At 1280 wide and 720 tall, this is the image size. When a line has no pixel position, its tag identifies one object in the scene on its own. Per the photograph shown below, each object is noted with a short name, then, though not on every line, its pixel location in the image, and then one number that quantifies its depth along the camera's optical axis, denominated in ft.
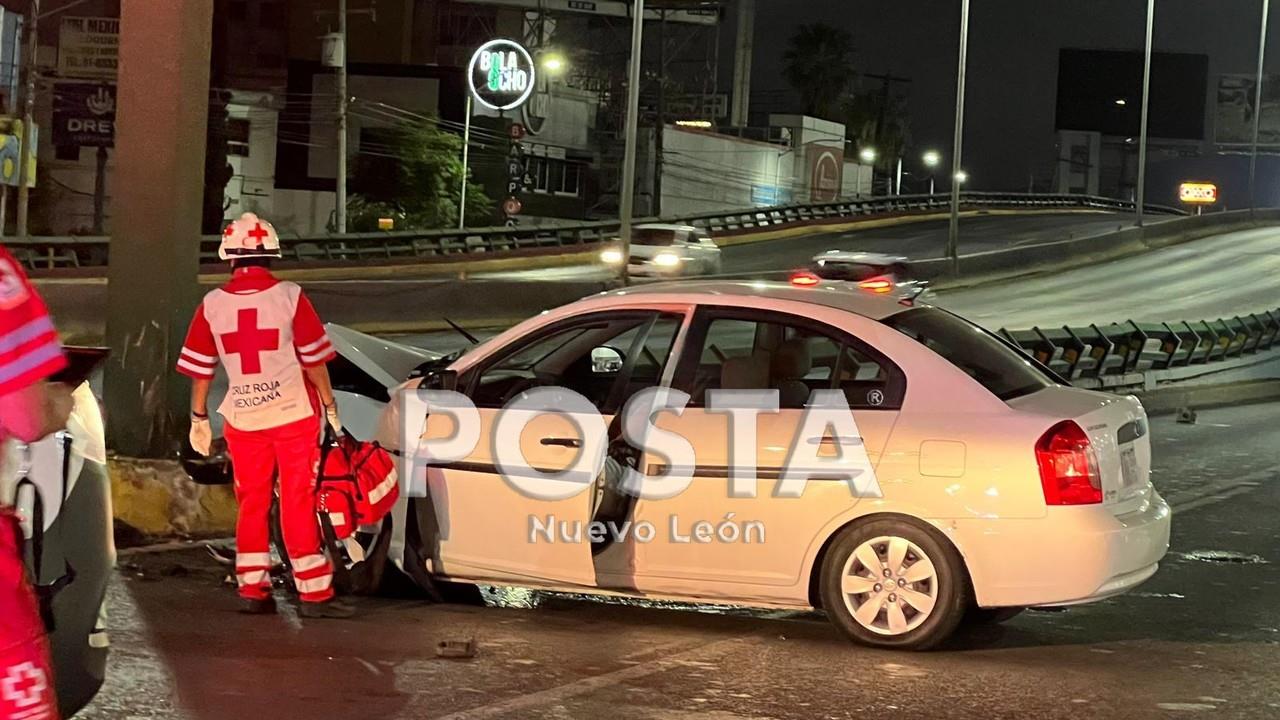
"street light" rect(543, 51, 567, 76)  236.02
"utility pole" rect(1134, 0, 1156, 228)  173.51
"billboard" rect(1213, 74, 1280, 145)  400.06
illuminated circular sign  201.16
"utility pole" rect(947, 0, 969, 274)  139.74
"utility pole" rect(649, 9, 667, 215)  237.04
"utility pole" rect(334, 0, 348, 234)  162.81
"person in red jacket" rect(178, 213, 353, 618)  23.85
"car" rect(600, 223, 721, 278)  135.74
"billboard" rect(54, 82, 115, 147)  189.67
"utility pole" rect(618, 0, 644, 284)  119.03
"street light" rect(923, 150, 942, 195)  376.27
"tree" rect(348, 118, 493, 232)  211.20
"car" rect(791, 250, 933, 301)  91.15
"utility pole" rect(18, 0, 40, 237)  137.80
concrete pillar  31.04
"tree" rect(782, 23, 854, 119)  361.30
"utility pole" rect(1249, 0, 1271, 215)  198.54
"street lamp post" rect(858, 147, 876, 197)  355.36
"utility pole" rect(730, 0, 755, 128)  292.20
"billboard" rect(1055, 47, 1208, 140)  329.93
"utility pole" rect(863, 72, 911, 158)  384.00
